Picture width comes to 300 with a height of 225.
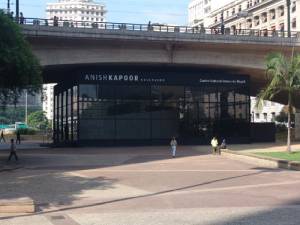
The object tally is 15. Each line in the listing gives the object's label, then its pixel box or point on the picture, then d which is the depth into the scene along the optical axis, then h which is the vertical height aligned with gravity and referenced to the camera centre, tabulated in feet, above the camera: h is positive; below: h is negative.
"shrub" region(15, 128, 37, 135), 215.85 -5.55
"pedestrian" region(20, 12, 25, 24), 111.28 +24.33
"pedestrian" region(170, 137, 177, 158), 92.46 -5.67
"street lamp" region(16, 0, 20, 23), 121.07 +30.27
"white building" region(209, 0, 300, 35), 254.06 +62.87
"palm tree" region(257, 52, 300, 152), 94.21 +9.03
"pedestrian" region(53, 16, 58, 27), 113.31 +24.19
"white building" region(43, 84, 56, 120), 434.96 +12.87
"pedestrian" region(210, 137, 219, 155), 100.61 -5.94
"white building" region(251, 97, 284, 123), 281.17 +3.38
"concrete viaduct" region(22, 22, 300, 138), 115.70 +19.40
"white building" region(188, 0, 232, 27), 344.50 +86.96
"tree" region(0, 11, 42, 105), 75.19 +9.82
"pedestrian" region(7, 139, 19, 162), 85.05 -5.71
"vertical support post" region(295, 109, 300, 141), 156.83 -3.02
